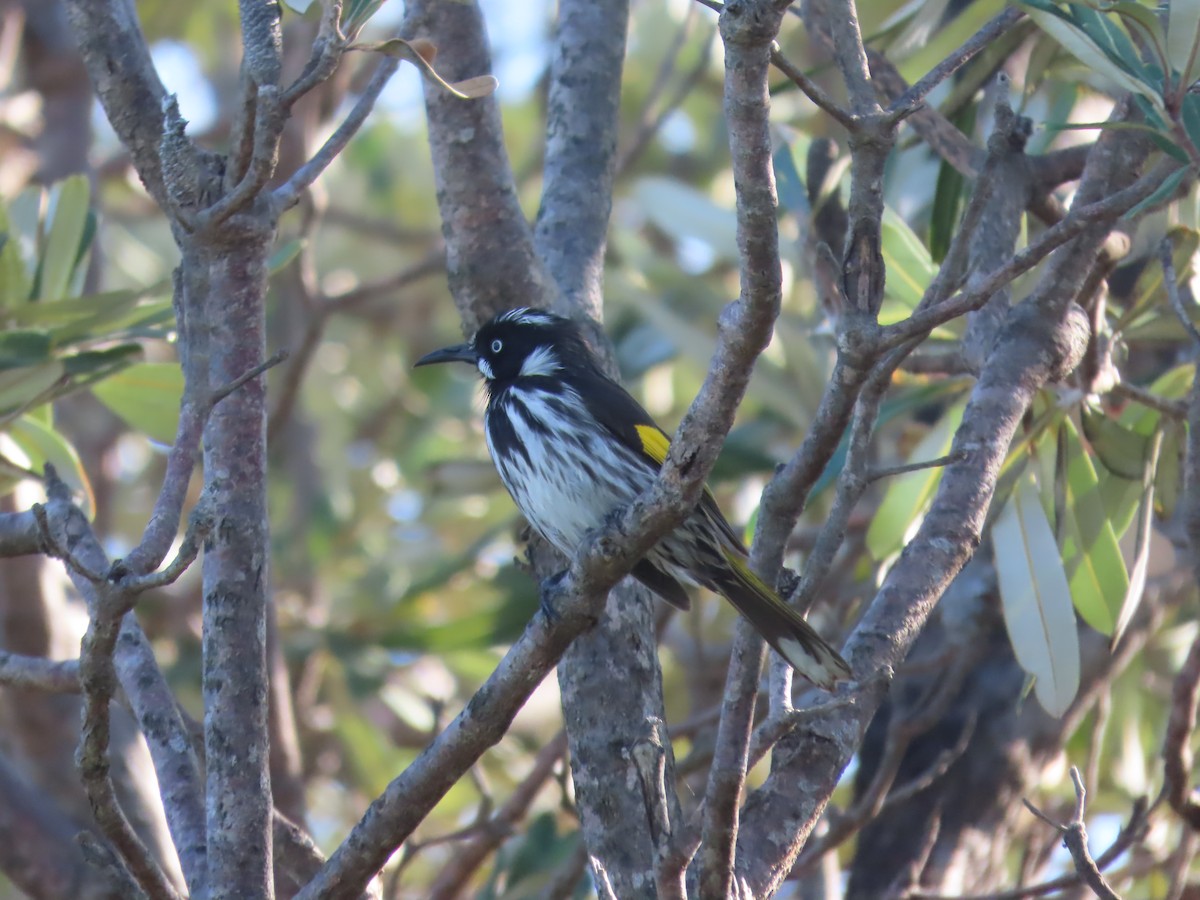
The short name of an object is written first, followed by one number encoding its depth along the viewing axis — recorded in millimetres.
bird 7430
